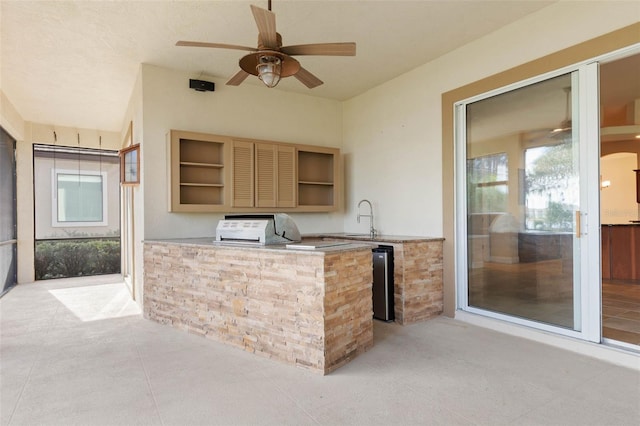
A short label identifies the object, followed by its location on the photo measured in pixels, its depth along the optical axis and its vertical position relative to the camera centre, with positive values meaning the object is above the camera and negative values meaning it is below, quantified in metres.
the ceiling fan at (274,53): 2.33 +1.06
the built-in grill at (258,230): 3.34 -0.15
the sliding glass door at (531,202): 2.96 +0.09
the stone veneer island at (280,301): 2.65 -0.72
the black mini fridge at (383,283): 3.86 -0.75
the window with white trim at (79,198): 7.22 +0.37
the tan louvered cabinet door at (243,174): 4.53 +0.51
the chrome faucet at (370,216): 4.96 -0.04
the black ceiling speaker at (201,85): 4.45 +1.60
